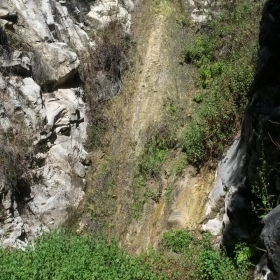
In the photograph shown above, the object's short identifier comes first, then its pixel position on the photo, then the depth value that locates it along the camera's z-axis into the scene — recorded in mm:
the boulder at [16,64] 11414
